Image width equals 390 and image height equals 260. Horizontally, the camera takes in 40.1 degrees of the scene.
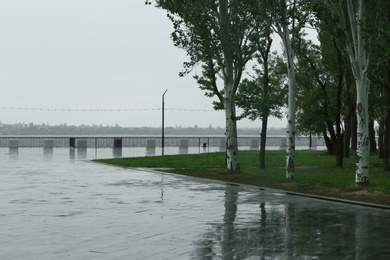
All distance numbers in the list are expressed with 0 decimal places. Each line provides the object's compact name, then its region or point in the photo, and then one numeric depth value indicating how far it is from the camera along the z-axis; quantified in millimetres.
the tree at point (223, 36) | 25078
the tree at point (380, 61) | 19984
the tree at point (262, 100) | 27703
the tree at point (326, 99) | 30359
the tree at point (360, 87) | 19375
